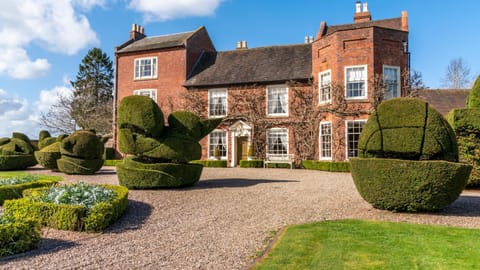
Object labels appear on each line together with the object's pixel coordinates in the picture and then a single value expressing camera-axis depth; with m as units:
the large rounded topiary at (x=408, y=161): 7.53
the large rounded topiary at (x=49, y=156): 18.70
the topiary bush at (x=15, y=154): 20.61
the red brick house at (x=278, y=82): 19.77
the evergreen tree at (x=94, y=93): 37.81
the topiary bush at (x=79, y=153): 16.81
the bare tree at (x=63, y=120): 40.34
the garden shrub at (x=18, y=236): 5.54
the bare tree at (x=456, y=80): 39.81
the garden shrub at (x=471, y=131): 12.18
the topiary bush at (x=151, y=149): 11.32
